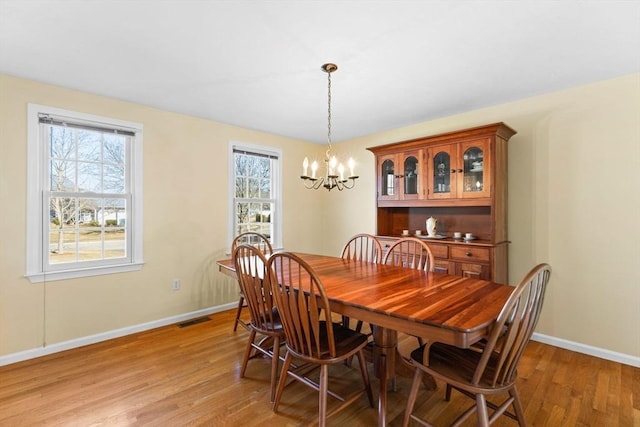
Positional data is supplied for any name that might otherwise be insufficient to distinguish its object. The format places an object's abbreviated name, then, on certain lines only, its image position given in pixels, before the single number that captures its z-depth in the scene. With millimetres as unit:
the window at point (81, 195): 2682
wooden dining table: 1365
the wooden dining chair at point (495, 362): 1344
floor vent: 3377
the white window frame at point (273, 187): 3957
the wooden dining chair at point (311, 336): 1688
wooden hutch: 2930
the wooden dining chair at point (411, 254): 2463
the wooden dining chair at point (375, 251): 2728
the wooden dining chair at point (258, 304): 2076
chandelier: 2375
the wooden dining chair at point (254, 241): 3988
